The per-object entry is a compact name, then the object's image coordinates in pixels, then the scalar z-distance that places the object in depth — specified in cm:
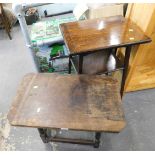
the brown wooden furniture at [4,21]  229
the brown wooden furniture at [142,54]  111
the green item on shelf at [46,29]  149
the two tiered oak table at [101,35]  102
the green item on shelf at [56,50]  153
